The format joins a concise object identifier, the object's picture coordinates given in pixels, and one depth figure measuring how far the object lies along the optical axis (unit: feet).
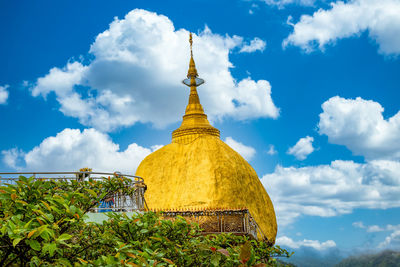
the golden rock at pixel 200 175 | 70.08
